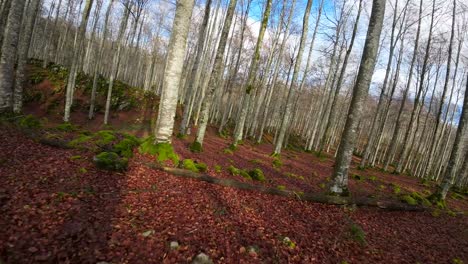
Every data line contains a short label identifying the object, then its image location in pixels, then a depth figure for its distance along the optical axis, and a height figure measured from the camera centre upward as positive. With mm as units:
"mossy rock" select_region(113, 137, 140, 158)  5927 -1407
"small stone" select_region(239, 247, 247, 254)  3375 -1846
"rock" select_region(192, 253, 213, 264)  2939 -1834
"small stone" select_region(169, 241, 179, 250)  3145 -1861
